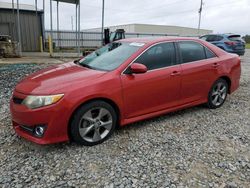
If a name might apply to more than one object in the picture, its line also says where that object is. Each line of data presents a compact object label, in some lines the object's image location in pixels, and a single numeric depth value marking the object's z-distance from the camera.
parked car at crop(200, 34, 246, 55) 10.28
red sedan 2.50
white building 36.64
